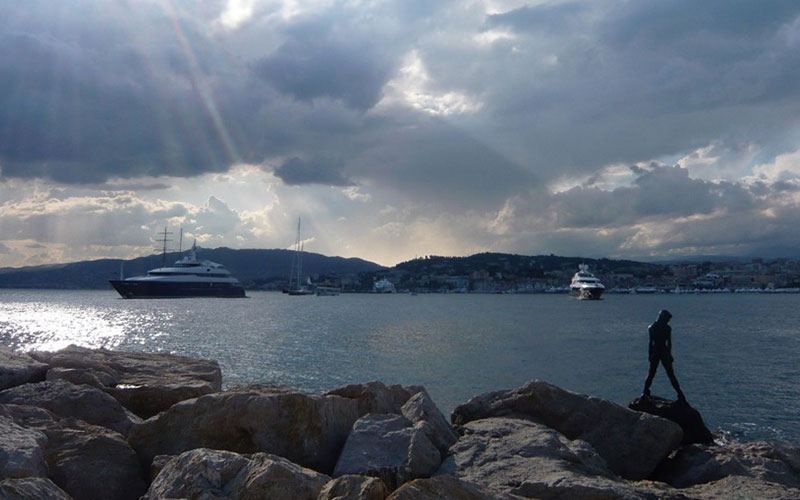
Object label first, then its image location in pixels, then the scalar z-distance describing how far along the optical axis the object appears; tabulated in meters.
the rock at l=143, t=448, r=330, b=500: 5.46
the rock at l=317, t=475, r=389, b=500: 5.22
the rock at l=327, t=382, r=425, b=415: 9.04
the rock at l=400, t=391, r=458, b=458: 8.03
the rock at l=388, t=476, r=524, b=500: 5.07
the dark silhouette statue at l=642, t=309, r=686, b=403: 11.93
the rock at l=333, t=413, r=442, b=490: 6.80
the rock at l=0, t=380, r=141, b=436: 8.65
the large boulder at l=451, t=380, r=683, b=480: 9.72
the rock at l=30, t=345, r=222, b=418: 10.09
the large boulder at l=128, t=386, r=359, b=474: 7.48
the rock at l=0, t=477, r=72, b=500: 4.93
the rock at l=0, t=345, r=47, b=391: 10.19
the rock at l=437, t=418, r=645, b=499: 6.81
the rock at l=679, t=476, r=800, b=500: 7.62
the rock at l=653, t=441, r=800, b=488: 8.89
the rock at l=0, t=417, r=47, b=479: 5.74
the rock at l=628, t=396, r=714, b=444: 10.84
